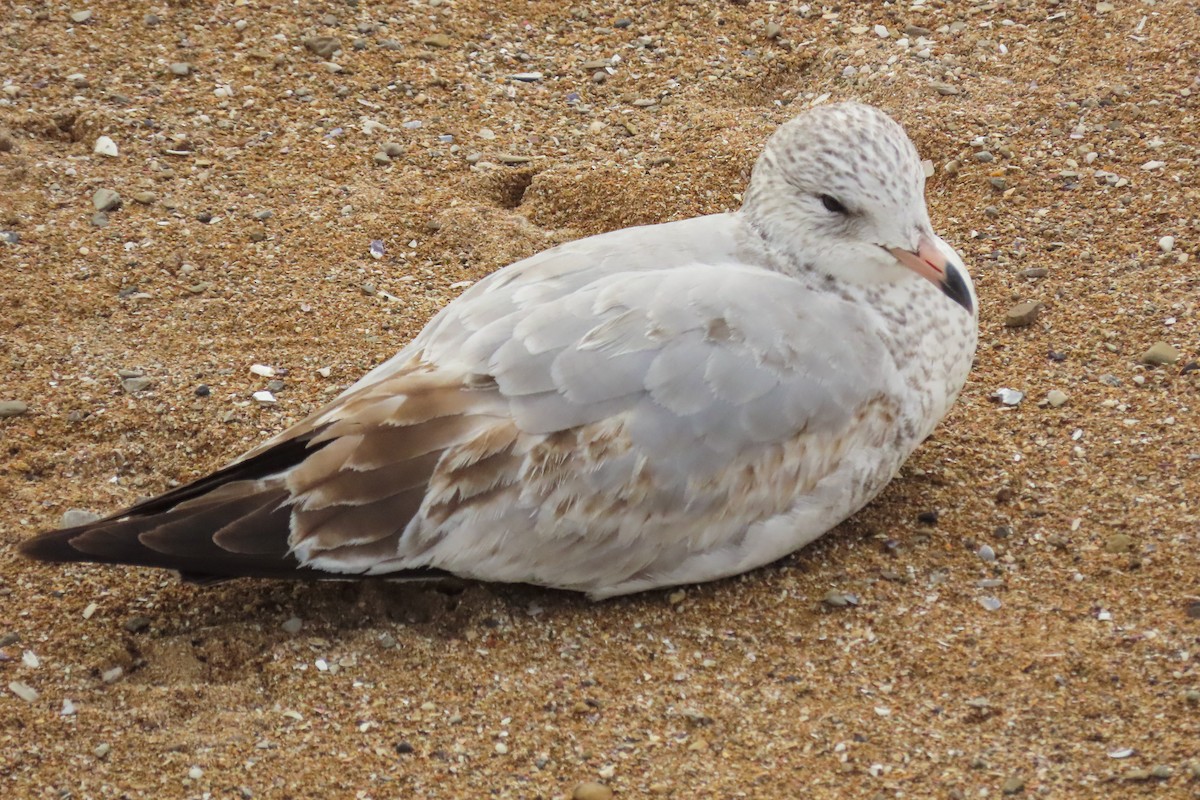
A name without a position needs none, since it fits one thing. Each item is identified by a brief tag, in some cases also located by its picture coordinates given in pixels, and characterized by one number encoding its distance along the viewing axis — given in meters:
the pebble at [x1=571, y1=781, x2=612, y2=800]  6.11
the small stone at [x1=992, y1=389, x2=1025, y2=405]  8.25
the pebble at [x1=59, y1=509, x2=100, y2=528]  7.68
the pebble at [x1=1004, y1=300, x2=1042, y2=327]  8.73
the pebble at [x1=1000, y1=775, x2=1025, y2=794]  5.88
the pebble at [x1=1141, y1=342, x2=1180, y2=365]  8.23
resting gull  6.84
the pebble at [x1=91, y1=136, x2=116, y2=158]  10.31
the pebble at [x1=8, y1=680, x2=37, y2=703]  6.72
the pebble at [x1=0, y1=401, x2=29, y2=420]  8.32
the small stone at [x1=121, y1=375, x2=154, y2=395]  8.51
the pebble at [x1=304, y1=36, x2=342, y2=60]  11.30
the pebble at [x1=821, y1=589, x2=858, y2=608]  7.01
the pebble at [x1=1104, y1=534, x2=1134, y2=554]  7.13
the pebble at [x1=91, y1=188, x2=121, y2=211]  9.90
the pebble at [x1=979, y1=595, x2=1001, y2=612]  6.91
